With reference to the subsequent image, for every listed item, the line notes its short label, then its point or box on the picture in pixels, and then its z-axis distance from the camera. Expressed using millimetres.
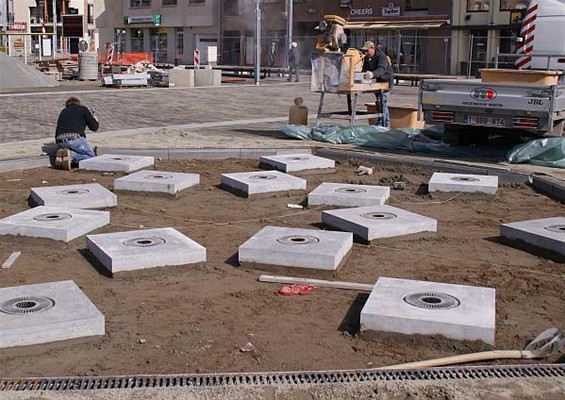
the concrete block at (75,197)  7895
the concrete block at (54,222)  6715
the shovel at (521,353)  4215
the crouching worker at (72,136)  10594
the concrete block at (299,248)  5957
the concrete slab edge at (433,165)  10180
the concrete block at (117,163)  10211
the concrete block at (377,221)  6953
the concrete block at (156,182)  8891
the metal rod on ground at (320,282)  5602
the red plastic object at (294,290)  5547
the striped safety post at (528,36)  14523
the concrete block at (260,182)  8945
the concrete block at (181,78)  30891
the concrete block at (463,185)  9195
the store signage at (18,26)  73125
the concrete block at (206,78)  31297
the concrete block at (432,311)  4543
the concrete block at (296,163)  10382
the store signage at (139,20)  63781
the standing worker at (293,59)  36947
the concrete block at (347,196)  8234
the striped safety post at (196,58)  36475
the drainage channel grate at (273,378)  3832
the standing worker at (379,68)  15250
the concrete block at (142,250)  5871
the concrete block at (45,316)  4379
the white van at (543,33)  14180
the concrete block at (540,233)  6691
